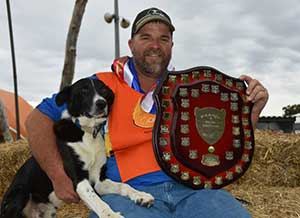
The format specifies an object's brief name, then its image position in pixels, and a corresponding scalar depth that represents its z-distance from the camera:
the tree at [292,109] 40.04
